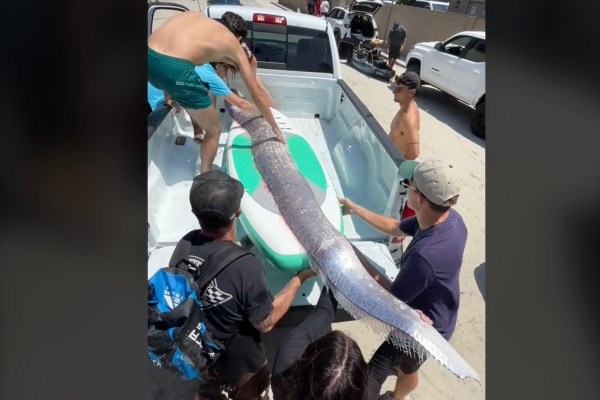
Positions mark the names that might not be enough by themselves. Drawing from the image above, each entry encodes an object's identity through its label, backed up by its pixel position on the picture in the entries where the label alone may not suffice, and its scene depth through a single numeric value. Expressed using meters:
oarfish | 2.04
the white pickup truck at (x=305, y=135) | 3.32
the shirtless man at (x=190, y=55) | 3.55
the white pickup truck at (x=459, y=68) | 8.73
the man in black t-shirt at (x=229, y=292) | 1.95
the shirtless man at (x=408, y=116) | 4.30
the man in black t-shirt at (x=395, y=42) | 13.05
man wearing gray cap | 2.12
